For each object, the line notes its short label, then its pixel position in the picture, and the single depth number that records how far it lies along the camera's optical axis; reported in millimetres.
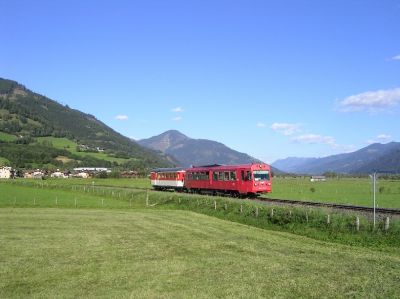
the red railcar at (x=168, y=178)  63750
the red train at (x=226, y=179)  44594
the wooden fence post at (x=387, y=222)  21961
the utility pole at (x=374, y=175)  22441
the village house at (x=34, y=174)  152625
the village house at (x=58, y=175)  146188
